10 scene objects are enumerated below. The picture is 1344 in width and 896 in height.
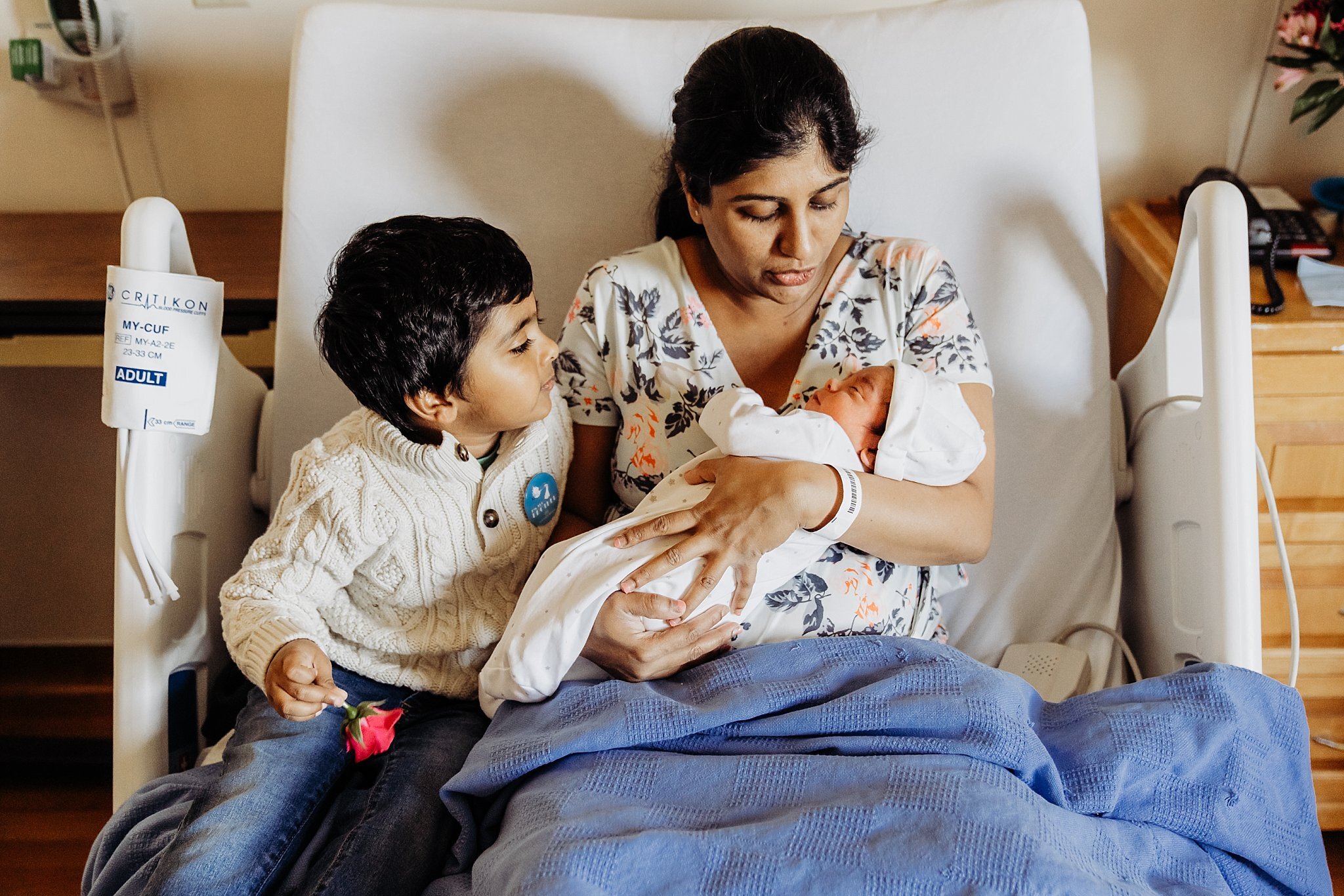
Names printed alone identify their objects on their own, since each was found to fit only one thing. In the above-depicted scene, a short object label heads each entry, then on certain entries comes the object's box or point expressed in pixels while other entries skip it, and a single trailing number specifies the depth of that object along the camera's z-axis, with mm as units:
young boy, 1118
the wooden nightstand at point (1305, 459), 1464
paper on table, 1481
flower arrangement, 1549
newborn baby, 1159
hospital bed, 1479
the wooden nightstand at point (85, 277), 1583
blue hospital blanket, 918
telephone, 1537
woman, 1187
